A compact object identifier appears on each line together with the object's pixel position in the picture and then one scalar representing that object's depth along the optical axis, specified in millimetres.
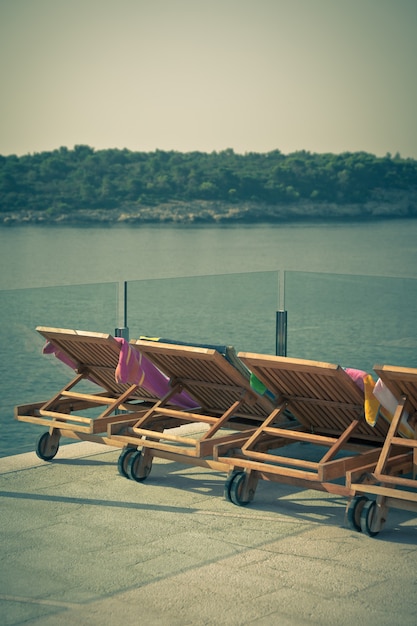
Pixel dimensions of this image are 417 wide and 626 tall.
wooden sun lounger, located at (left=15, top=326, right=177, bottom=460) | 11398
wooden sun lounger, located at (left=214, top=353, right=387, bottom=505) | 9554
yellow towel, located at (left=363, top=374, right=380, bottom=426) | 9714
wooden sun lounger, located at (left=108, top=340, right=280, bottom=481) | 10514
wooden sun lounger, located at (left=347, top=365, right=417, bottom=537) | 8906
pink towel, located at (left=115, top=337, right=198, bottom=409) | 11413
